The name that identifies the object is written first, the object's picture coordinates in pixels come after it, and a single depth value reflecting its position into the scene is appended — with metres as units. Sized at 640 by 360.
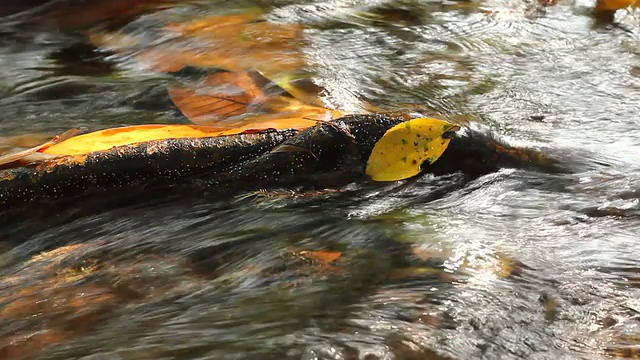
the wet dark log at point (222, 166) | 2.46
